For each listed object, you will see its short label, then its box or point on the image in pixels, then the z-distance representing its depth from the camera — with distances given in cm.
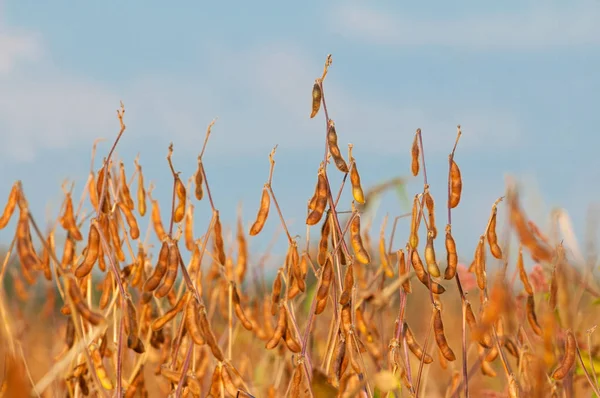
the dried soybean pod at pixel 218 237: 479
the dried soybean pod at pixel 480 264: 435
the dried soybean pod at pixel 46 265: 493
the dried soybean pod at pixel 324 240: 432
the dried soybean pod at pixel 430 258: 411
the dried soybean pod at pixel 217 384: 421
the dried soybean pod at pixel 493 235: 437
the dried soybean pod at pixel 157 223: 564
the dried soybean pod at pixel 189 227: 548
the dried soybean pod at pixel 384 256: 492
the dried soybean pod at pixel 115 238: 492
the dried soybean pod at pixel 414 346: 436
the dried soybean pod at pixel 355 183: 427
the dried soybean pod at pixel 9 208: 460
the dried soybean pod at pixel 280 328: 435
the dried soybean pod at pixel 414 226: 432
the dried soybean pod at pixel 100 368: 468
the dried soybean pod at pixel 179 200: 480
